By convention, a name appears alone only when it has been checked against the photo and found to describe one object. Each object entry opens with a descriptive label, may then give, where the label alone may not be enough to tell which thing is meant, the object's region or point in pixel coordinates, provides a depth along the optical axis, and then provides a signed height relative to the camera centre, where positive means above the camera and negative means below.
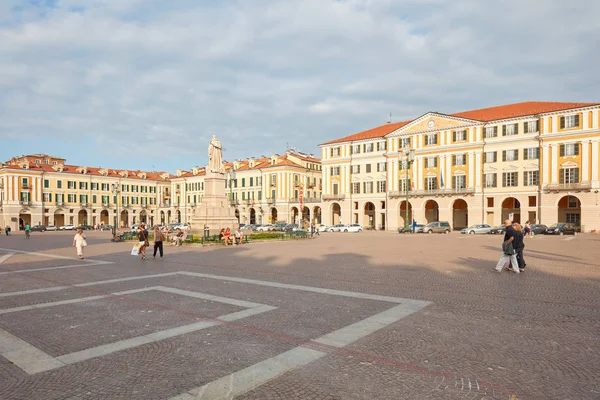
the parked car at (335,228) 58.17 -4.44
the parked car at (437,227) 49.50 -3.70
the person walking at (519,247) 13.53 -1.66
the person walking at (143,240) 18.77 -1.91
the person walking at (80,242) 18.70 -1.97
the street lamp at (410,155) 39.00 +3.85
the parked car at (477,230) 47.09 -3.85
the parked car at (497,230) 45.62 -3.85
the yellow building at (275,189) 77.62 +1.60
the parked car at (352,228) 56.75 -4.30
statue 33.00 +3.25
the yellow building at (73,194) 78.38 +0.80
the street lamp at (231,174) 35.42 +1.96
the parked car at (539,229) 44.25 -3.57
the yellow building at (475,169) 49.34 +3.66
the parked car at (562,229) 43.06 -3.52
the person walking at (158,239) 19.00 -1.89
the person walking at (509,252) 13.25 -1.78
